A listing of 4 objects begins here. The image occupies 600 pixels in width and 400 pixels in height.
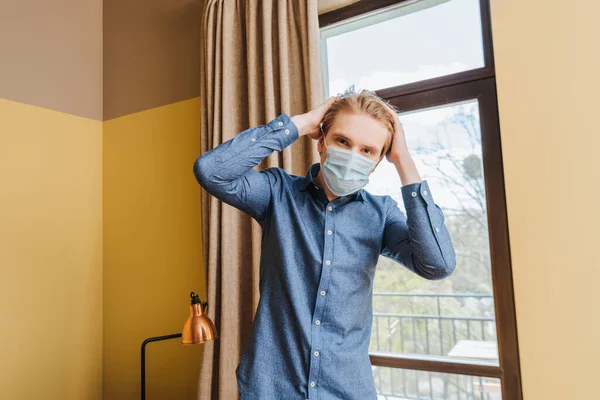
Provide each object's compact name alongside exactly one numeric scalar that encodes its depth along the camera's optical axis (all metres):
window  1.58
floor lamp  1.57
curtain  1.80
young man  1.02
